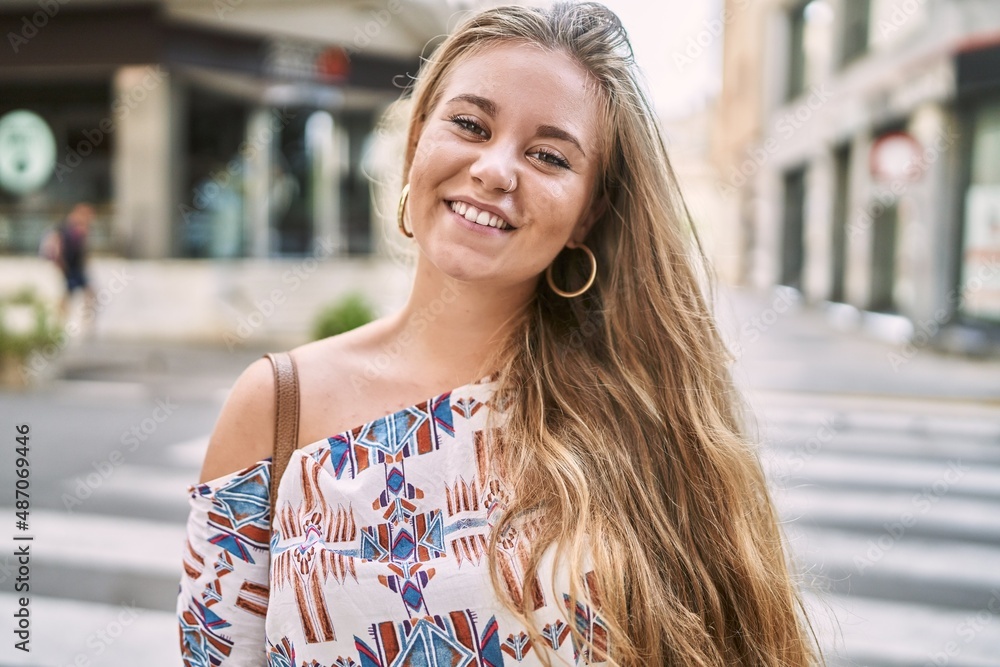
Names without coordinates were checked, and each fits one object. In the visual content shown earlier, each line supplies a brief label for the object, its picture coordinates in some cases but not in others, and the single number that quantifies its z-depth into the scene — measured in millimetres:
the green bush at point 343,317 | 10039
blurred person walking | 13023
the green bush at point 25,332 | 9906
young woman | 1384
